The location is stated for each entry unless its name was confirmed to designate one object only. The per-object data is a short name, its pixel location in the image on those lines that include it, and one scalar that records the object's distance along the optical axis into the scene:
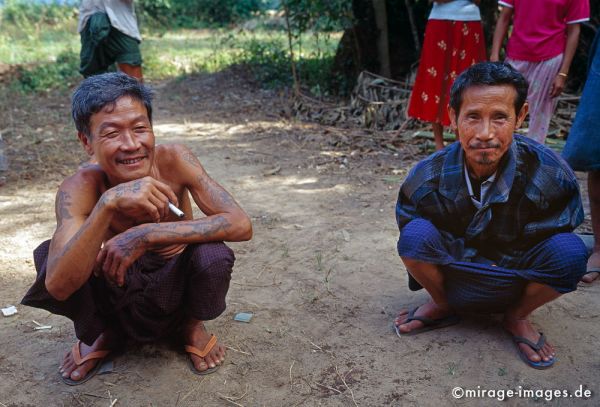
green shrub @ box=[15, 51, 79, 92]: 8.78
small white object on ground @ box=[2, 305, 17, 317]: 2.71
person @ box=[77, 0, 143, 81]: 5.16
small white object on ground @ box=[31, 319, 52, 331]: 2.60
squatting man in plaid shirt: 2.18
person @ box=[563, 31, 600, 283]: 2.86
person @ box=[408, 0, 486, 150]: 4.62
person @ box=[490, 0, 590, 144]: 3.79
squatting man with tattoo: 1.94
